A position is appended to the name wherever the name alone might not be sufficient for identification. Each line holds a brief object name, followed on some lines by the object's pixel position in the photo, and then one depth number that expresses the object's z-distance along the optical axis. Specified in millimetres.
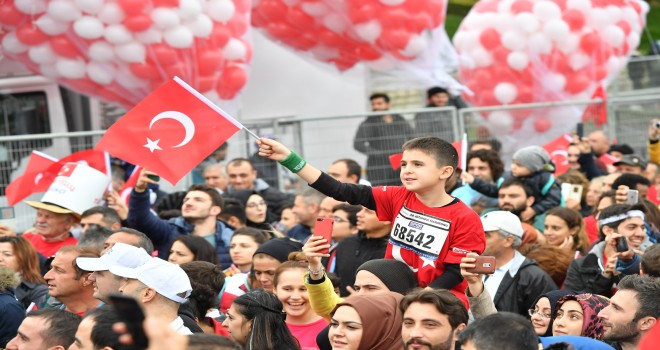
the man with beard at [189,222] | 9648
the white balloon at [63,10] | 11531
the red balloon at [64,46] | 11805
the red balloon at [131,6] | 11586
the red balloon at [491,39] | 13555
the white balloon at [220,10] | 11977
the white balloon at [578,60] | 13484
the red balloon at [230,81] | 12336
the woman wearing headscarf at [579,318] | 6730
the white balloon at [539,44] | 13430
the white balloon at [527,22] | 13398
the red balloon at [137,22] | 11633
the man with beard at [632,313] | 6309
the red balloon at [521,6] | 13469
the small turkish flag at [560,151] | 12758
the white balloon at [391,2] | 13062
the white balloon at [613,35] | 13688
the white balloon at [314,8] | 13273
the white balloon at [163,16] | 11695
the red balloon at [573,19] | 13477
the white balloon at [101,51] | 11750
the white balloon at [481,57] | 13625
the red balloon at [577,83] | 13742
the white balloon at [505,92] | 13742
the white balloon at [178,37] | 11820
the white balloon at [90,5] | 11492
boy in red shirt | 6590
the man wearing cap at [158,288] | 6398
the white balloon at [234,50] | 12242
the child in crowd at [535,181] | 10547
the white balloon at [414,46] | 13141
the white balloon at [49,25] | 11672
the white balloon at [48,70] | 12023
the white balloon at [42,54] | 11859
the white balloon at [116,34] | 11648
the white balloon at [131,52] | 11766
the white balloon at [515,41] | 13461
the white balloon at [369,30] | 13141
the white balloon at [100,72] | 11945
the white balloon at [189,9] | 11750
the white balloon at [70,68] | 11938
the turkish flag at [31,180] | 11203
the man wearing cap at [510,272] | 8086
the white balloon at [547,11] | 13430
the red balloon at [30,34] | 11773
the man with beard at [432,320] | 5590
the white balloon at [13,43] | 11852
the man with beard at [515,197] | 10234
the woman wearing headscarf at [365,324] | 5777
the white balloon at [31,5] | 11602
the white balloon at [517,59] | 13461
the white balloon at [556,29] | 13391
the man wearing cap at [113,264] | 6594
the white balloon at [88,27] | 11594
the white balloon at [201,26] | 11883
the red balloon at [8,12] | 11695
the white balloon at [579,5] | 13555
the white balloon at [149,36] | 11734
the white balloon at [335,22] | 13336
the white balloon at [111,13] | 11586
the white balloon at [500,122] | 13477
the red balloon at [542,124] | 13578
